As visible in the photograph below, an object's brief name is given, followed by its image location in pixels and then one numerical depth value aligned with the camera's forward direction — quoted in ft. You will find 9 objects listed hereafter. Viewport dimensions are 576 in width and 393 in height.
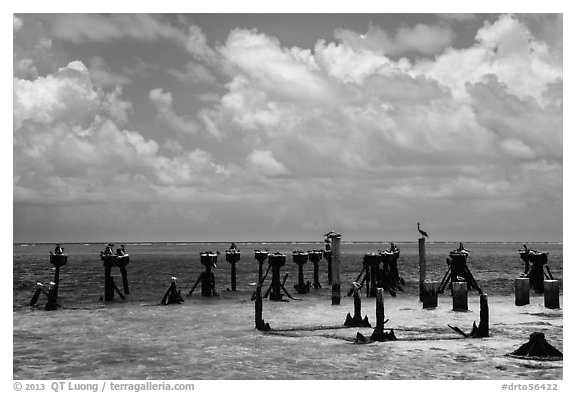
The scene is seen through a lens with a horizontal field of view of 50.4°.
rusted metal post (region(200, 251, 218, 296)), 126.11
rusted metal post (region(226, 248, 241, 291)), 138.72
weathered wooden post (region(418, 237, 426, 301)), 107.15
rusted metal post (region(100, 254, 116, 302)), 123.89
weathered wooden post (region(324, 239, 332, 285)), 151.25
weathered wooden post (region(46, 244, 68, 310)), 107.55
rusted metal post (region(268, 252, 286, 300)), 115.55
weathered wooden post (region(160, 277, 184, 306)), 115.44
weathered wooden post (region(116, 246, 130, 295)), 120.78
